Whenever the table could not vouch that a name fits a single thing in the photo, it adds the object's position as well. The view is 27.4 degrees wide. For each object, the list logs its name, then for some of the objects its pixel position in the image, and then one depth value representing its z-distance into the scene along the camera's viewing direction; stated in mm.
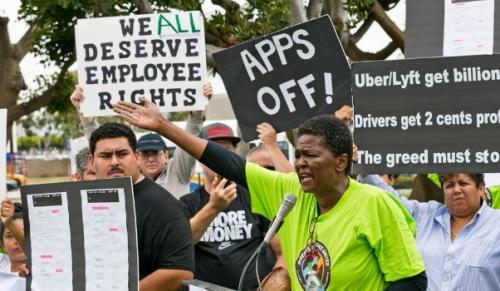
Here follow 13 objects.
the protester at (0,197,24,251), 5762
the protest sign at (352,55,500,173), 4852
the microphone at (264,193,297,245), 3787
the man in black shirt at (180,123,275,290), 6398
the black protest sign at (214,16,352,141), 5633
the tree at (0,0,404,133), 11039
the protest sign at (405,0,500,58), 5891
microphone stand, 3720
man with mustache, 4766
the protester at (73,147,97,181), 6260
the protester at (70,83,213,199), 7087
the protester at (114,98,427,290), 4008
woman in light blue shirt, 5379
